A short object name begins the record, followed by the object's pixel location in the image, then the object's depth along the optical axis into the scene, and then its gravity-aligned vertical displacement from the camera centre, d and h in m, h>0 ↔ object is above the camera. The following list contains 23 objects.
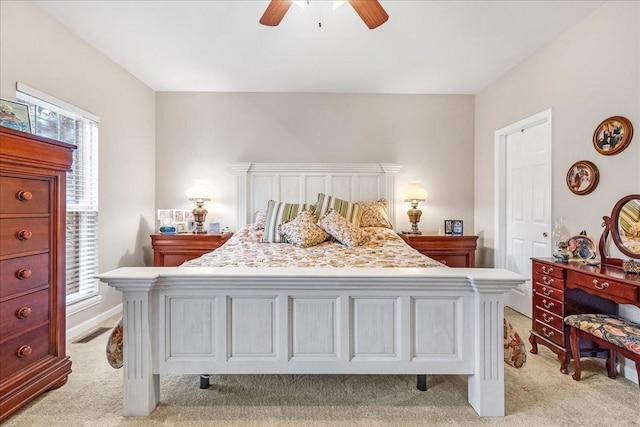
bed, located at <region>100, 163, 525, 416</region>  1.63 -0.60
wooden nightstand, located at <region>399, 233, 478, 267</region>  3.85 -0.41
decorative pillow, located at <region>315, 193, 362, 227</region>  3.67 +0.05
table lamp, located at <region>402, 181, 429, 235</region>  4.00 +0.18
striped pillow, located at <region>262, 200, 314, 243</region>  3.37 -0.04
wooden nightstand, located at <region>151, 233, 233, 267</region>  3.78 -0.39
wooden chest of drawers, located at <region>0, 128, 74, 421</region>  1.69 -0.31
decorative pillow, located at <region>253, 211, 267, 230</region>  3.68 -0.09
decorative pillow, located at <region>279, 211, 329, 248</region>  3.16 -0.19
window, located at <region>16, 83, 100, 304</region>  2.74 +0.20
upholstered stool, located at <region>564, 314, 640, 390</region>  1.80 -0.72
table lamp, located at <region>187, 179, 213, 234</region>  3.97 +0.18
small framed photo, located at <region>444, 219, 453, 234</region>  4.17 -0.19
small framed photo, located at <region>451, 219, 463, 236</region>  4.11 -0.20
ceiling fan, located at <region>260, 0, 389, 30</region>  1.95 +1.25
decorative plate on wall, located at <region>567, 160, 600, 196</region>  2.45 +0.28
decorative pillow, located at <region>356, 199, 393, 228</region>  3.85 -0.03
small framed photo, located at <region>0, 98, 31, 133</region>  1.80 +0.56
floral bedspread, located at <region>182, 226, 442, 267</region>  2.36 -0.35
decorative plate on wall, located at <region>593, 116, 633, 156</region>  2.21 +0.55
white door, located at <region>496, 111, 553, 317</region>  3.12 +0.14
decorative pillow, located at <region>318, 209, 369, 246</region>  3.21 -0.18
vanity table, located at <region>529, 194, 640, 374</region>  2.06 -0.50
